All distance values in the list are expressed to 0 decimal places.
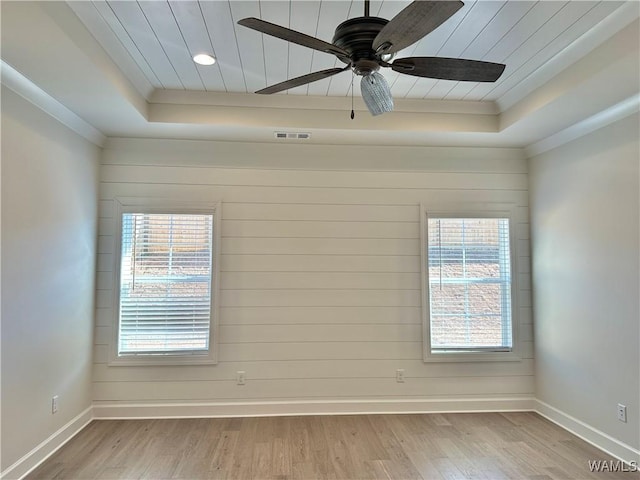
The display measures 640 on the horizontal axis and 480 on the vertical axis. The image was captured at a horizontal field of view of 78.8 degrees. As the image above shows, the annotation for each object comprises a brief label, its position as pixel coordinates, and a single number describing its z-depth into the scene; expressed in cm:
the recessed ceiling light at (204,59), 282
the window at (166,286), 384
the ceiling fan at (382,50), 150
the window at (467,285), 407
